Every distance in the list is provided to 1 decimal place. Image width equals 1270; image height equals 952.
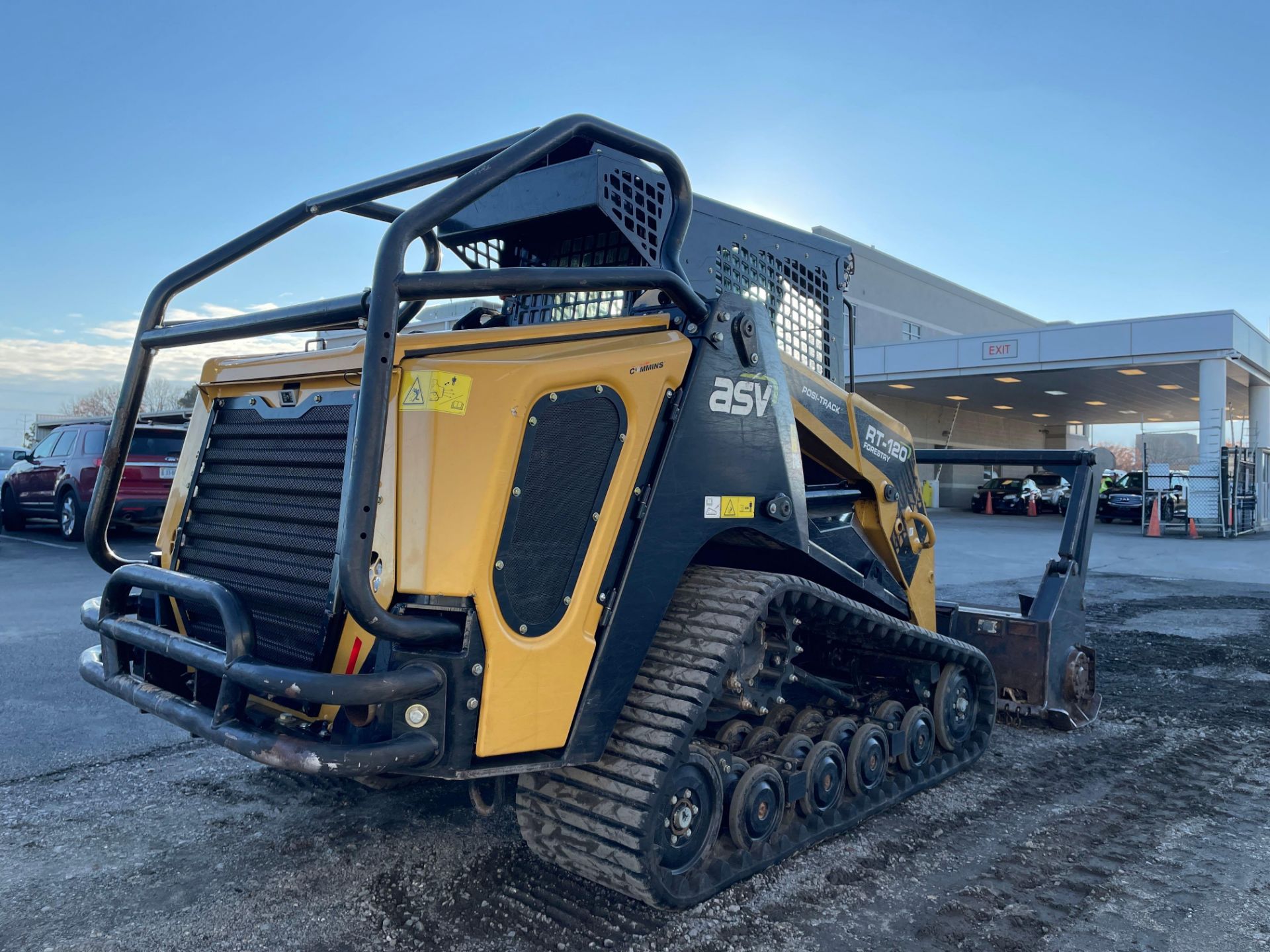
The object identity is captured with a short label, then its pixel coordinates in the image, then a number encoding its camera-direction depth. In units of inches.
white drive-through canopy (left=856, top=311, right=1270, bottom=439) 911.7
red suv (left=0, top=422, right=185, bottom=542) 495.8
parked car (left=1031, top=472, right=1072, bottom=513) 1220.5
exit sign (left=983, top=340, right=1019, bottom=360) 1034.7
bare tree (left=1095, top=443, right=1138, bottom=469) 4309.5
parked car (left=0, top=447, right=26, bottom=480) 1037.0
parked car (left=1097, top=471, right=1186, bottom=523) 1017.8
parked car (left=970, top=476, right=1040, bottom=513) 1226.0
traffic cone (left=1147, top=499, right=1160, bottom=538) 840.3
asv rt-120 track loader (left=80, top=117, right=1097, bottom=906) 100.7
